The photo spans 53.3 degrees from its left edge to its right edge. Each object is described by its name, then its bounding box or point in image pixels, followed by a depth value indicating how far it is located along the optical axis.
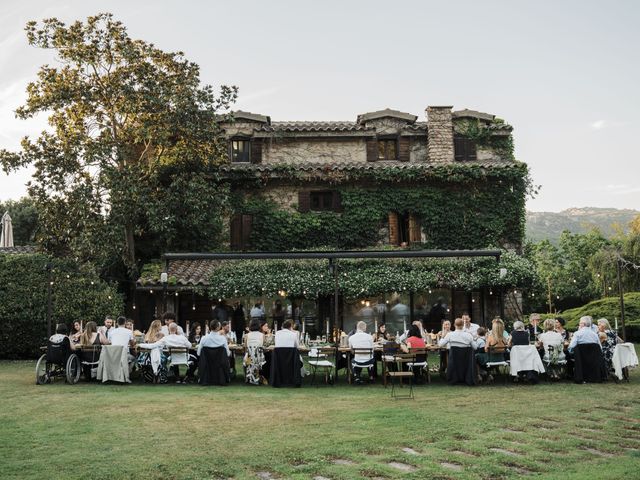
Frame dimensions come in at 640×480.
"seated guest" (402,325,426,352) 13.49
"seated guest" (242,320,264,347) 13.78
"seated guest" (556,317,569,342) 14.24
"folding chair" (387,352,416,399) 11.68
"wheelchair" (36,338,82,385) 13.90
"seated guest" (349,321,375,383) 13.46
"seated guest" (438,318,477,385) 13.27
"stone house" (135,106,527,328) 24.67
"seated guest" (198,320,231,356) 13.48
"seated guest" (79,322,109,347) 14.19
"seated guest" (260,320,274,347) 14.27
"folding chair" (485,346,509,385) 13.56
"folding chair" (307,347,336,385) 13.73
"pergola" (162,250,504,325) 17.25
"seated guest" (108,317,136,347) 13.98
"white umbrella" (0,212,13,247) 27.77
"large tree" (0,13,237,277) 21.16
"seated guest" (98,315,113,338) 14.62
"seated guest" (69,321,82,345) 14.80
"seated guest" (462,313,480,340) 14.06
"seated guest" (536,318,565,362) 13.77
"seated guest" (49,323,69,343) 13.81
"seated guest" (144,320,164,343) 13.97
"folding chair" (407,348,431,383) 13.43
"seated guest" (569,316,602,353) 13.38
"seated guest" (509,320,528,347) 13.39
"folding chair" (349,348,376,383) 13.47
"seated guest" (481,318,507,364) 13.49
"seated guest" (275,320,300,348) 13.36
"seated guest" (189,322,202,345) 15.40
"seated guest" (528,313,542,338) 15.71
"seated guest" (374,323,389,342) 15.23
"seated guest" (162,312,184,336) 14.27
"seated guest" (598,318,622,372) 13.84
